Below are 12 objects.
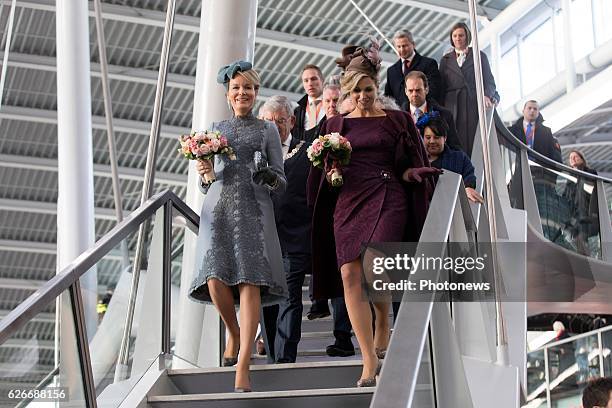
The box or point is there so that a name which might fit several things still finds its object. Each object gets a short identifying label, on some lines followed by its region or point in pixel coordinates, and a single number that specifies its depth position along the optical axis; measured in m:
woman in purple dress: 4.81
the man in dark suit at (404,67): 7.66
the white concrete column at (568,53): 18.17
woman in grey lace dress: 5.08
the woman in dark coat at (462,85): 8.12
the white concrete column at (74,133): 9.52
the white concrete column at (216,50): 7.43
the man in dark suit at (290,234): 5.53
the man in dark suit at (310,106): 6.91
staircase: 4.30
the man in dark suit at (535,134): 11.22
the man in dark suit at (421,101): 6.80
